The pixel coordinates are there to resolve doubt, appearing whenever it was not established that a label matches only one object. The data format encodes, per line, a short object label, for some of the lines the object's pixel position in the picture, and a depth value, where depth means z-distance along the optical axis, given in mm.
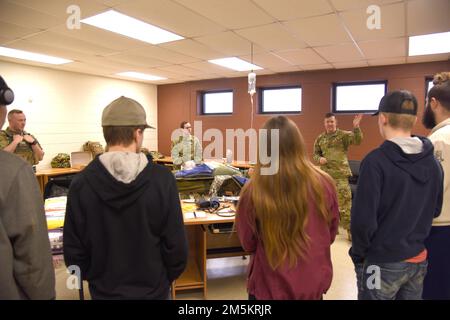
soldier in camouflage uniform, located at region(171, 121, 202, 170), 5609
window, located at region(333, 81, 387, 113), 5918
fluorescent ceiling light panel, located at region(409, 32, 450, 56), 3879
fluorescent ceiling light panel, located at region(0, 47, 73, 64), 4734
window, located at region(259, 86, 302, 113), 6688
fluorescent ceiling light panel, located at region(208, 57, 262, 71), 5334
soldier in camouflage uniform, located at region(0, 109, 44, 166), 4258
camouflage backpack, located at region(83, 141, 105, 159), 6668
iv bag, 4238
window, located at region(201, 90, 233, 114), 7527
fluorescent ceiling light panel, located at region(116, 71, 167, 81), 6617
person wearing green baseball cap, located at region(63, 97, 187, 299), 1239
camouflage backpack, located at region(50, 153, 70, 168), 6207
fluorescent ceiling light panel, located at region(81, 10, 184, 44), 3283
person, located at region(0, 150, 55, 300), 1048
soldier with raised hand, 4426
